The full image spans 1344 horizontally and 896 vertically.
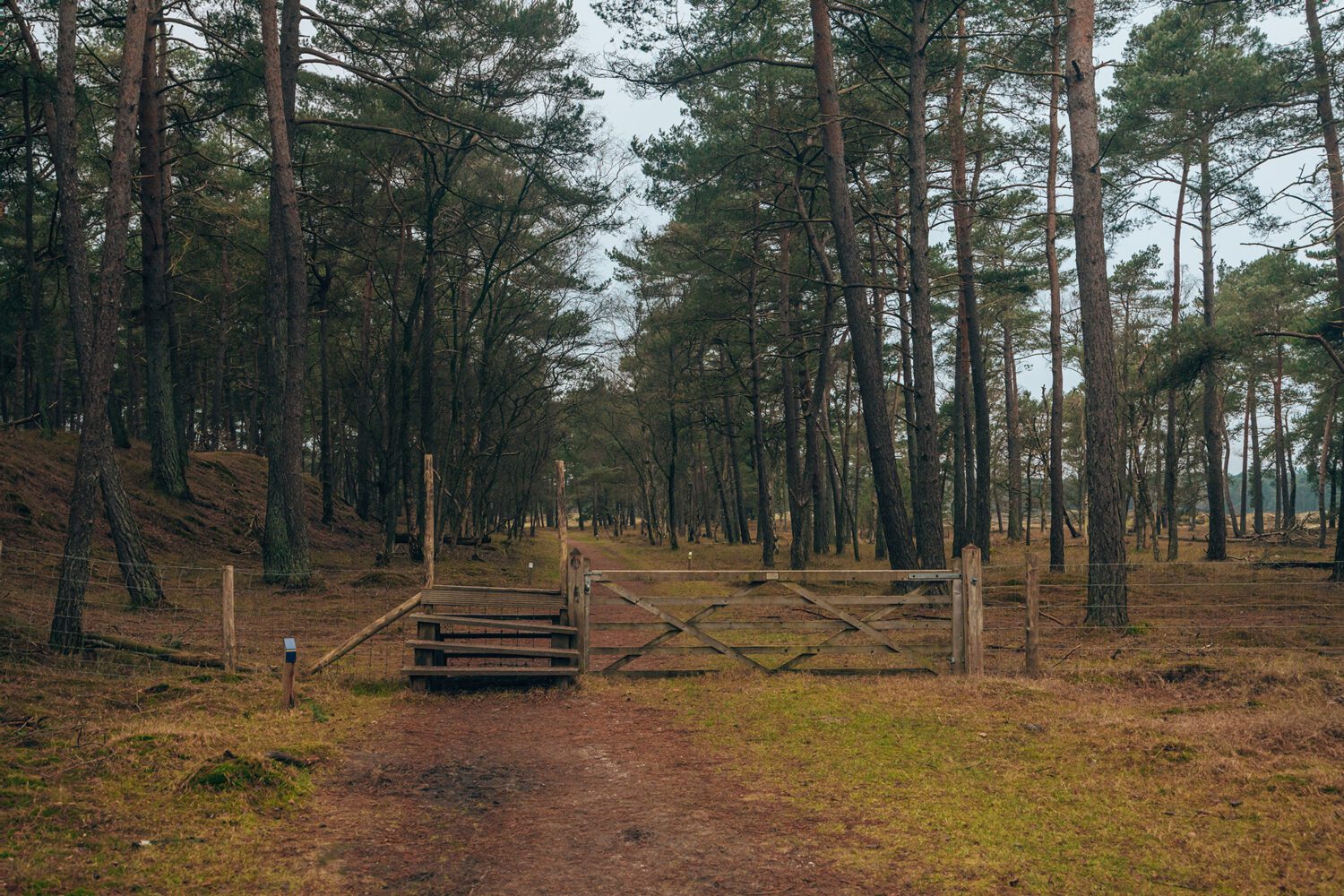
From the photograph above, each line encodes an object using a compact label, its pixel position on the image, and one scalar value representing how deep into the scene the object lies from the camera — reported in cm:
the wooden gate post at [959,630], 1063
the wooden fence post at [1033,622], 1026
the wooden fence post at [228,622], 1001
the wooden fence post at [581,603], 1053
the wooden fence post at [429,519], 1619
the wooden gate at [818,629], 1048
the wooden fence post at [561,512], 1905
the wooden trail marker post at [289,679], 856
